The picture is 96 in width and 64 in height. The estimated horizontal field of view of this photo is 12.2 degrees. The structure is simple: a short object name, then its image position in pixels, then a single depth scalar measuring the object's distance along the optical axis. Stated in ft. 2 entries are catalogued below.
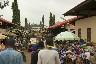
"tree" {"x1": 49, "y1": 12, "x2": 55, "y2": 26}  365.08
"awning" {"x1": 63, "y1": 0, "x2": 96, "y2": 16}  59.42
